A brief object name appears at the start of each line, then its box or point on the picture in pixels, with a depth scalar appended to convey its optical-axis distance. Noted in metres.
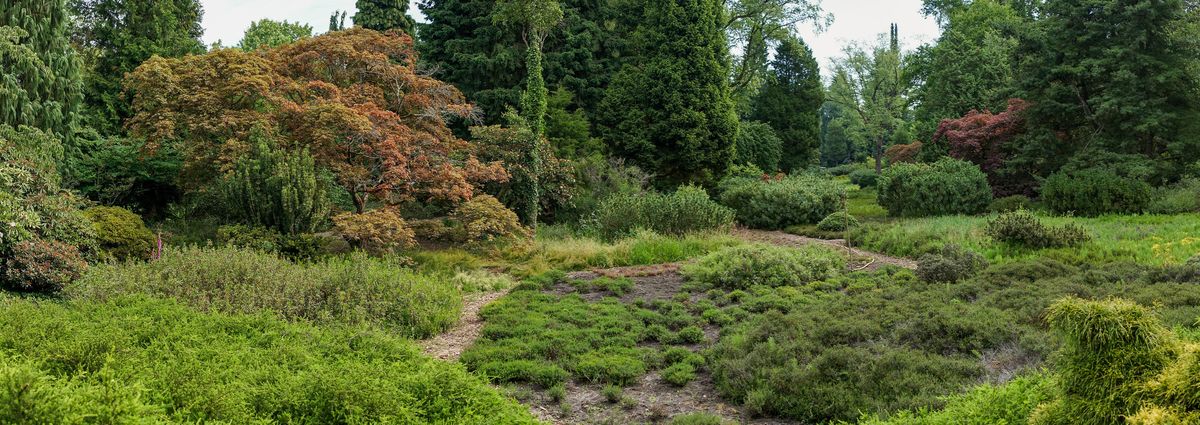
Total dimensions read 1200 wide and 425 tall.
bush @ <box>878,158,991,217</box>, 17.78
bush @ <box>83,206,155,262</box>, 11.12
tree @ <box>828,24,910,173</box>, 37.91
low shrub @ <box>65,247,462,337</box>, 7.92
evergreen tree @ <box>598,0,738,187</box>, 22.64
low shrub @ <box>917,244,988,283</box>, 9.72
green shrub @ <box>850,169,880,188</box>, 33.44
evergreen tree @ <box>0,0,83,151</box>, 11.59
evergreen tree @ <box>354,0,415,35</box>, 24.16
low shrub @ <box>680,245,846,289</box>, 10.55
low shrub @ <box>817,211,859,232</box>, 15.74
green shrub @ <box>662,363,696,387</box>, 6.53
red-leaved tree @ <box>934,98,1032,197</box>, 19.81
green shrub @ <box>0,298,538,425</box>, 3.31
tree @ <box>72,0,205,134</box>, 17.33
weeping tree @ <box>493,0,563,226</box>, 16.72
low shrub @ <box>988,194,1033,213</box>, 17.70
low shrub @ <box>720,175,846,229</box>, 18.12
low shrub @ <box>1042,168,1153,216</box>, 15.16
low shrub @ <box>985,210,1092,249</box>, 11.69
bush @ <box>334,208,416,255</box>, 11.52
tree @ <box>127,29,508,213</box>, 12.67
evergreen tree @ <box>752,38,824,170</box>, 35.62
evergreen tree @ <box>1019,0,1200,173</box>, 17.00
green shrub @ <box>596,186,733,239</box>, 15.56
